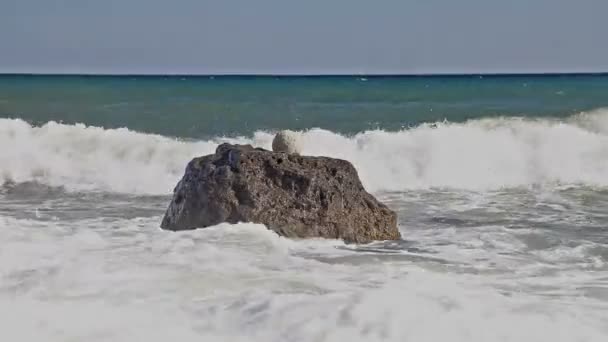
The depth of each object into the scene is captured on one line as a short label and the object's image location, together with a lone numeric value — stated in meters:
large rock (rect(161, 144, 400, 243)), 13.12
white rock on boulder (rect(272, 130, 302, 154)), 14.89
